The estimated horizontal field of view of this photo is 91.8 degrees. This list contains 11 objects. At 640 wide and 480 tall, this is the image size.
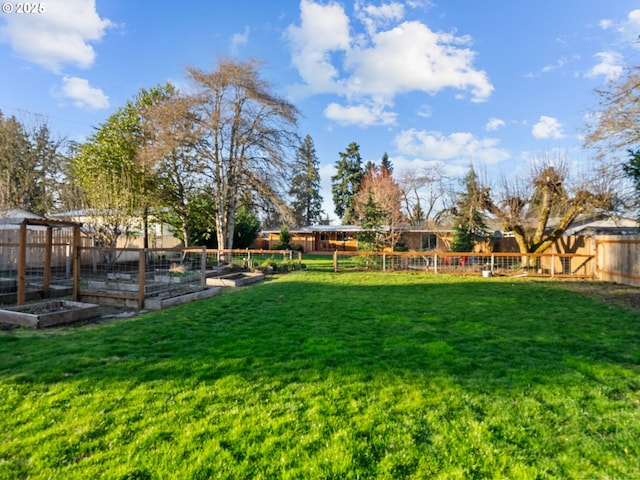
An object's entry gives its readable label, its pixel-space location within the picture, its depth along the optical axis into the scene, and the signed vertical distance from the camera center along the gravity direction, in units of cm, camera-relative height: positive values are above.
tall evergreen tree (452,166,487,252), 1656 +179
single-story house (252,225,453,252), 2814 +68
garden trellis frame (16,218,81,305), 668 -31
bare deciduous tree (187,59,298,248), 1742 +652
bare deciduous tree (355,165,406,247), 2131 +419
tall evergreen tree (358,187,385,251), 1889 +122
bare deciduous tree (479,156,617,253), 1347 +230
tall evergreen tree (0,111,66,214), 2258 +611
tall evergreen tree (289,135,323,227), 4709 +801
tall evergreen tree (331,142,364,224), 4494 +1003
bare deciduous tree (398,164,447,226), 3066 +573
